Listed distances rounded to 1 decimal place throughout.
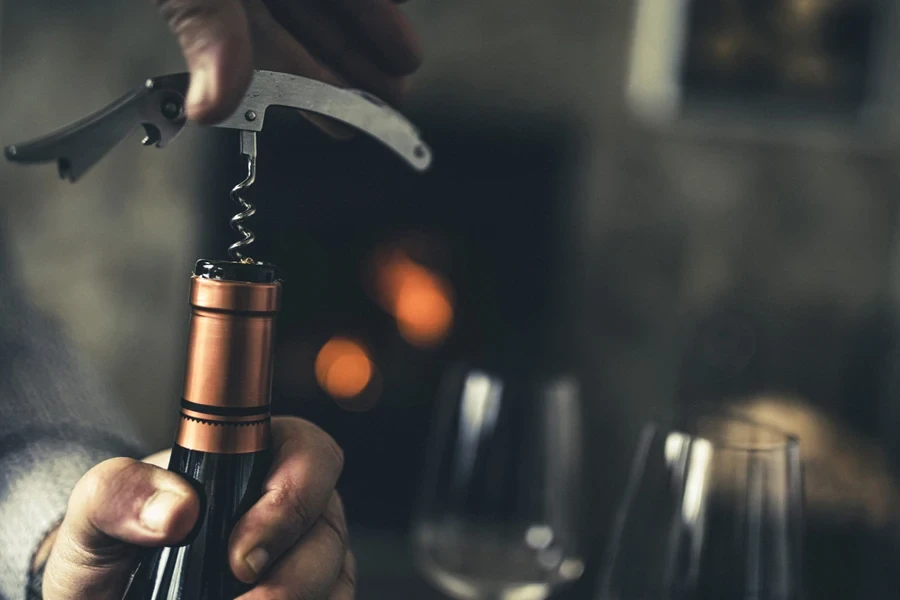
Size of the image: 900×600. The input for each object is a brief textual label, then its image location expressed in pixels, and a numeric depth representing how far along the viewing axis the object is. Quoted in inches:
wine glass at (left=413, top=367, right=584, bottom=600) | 24.1
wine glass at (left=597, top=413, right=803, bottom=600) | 15.3
